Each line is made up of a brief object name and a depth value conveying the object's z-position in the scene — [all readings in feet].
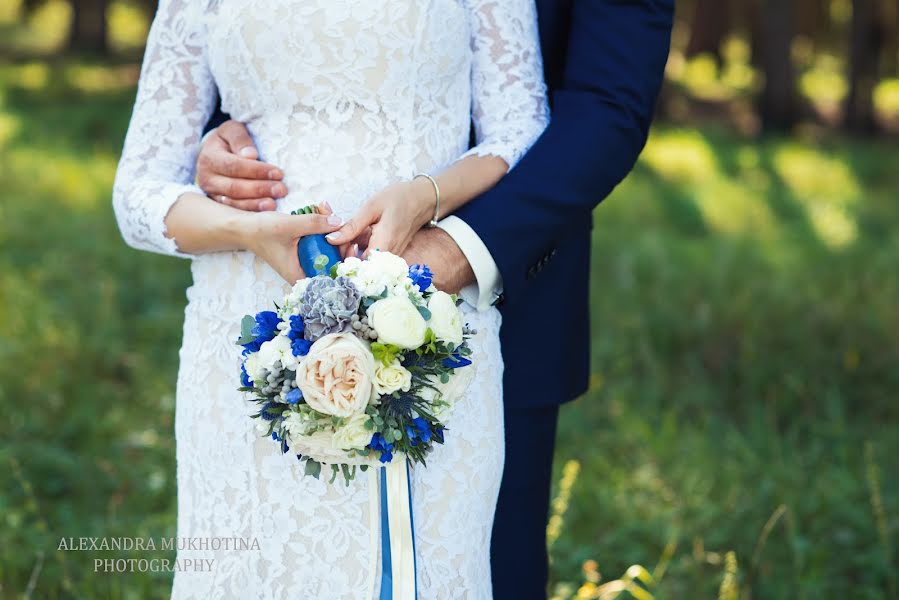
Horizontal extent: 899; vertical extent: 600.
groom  6.47
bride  6.34
